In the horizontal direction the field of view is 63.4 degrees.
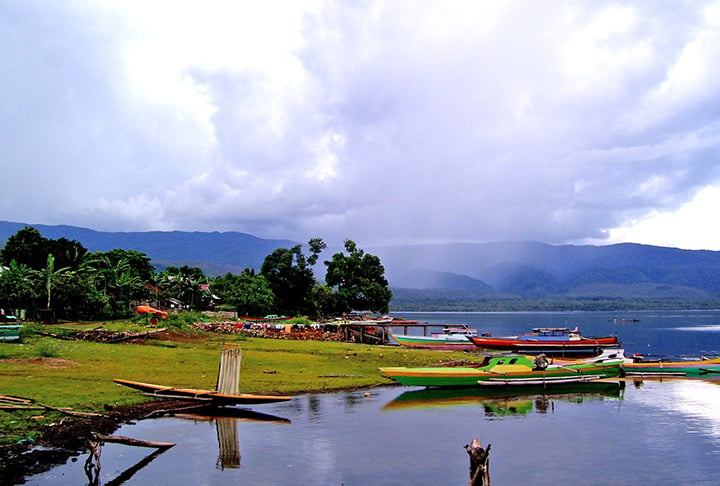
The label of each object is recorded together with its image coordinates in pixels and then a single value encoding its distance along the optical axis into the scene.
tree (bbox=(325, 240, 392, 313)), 93.62
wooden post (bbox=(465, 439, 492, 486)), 11.34
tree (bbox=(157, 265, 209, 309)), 86.69
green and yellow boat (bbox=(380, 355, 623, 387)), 31.42
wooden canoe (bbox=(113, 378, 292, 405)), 21.38
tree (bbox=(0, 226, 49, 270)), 73.88
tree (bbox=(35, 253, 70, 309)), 55.47
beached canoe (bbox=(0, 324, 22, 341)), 34.47
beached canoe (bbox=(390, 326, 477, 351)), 61.97
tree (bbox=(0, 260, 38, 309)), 53.50
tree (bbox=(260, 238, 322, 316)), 94.19
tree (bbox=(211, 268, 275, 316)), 83.88
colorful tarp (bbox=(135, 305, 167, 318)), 54.72
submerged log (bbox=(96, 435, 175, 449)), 14.33
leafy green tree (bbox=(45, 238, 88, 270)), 77.01
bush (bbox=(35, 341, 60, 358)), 31.36
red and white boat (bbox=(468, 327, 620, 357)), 58.81
